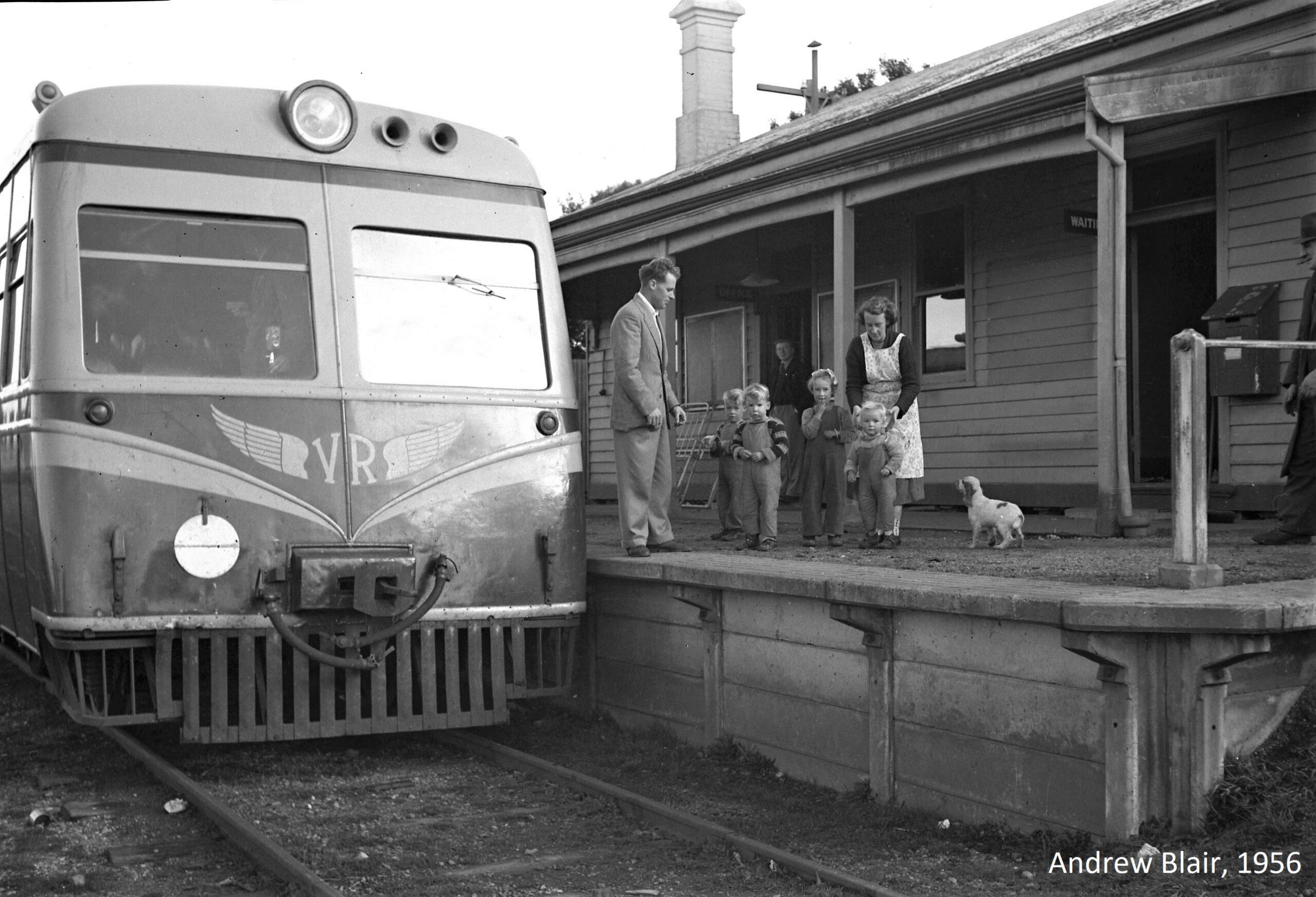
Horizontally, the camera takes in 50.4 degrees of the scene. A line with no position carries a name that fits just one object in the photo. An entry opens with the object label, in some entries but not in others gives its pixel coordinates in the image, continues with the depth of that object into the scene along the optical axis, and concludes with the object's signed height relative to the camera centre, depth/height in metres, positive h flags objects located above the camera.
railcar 6.25 -0.05
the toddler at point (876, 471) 8.14 -0.47
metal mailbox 9.30 +0.32
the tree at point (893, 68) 46.38 +10.76
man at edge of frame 6.99 -0.31
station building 9.18 +1.37
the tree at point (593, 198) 48.02 +7.13
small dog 8.30 -0.76
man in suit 7.79 -0.09
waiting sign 10.91 +1.28
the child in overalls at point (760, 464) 8.48 -0.42
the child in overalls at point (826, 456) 8.55 -0.39
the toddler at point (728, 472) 8.77 -0.50
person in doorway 14.42 -0.08
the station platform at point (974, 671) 4.63 -1.11
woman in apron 8.35 +0.09
